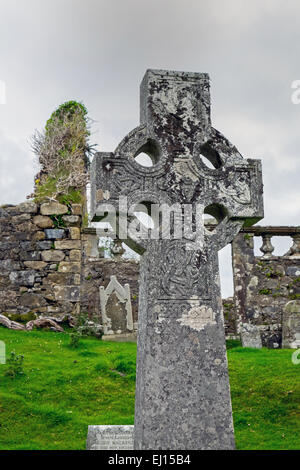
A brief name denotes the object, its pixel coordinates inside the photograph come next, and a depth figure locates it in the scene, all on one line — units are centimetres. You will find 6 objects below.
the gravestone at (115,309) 1027
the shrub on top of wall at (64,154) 1197
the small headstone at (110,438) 454
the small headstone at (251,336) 1145
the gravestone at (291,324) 1150
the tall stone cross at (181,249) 353
